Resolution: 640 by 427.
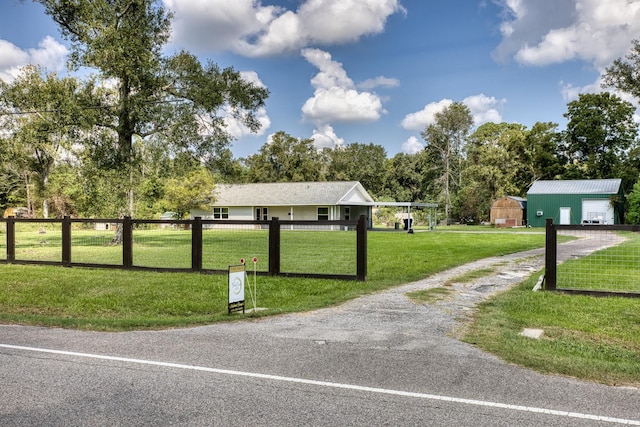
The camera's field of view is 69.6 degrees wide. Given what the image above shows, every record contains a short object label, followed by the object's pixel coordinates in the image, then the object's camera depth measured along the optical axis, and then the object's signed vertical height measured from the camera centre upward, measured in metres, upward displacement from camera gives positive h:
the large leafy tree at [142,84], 17.84 +5.66
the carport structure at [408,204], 34.34 +0.63
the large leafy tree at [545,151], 51.41 +7.04
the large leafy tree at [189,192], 39.56 +1.88
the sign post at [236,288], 6.80 -1.12
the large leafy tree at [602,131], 47.94 +8.57
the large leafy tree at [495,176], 49.01 +4.13
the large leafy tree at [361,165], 63.88 +7.01
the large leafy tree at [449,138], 56.03 +9.42
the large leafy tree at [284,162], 62.41 +7.11
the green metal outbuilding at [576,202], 37.34 +0.91
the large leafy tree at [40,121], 17.92 +4.55
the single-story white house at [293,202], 38.75 +1.02
